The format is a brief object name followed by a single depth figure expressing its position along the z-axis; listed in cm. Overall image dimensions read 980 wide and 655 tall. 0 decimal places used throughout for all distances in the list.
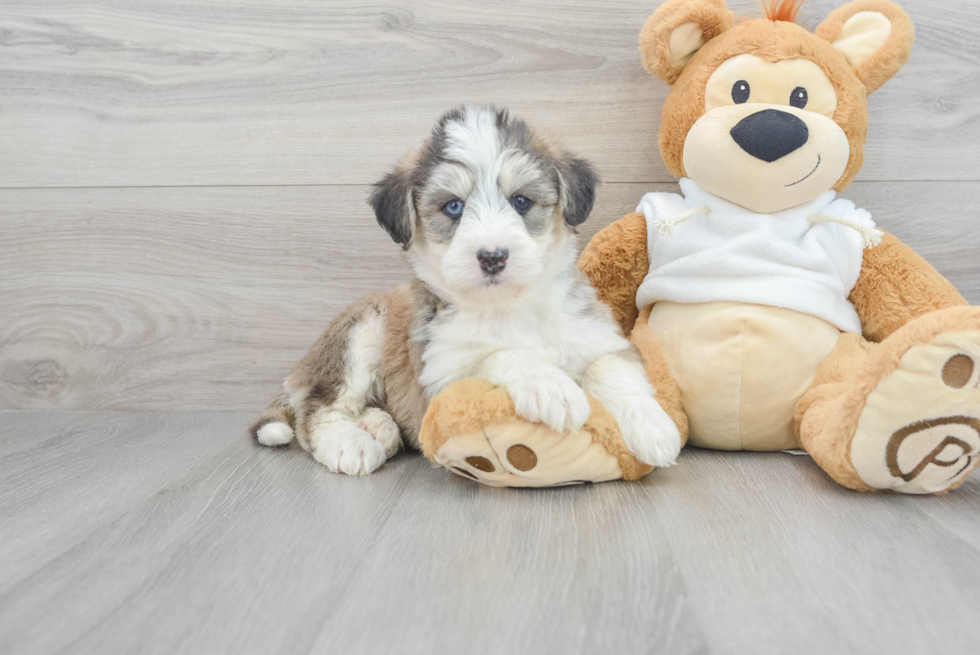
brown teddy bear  62
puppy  58
